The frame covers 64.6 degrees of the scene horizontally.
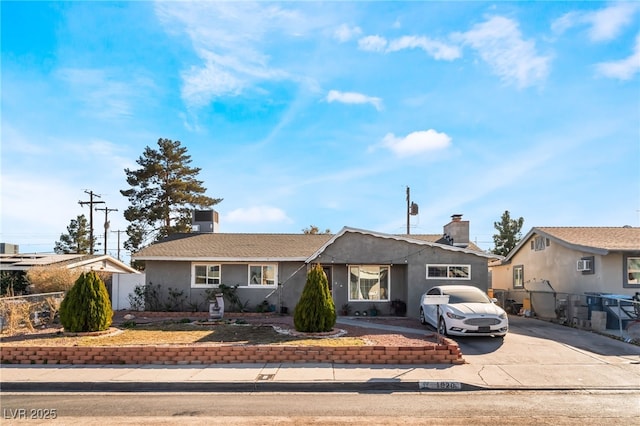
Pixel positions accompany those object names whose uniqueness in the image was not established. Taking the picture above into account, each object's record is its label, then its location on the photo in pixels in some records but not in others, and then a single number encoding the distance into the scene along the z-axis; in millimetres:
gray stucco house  19344
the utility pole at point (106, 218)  44144
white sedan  13648
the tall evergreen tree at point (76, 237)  46875
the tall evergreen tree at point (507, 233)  36312
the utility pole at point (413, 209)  30750
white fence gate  21914
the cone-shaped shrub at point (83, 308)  13977
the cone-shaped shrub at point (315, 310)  13883
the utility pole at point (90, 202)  41562
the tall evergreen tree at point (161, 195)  37281
